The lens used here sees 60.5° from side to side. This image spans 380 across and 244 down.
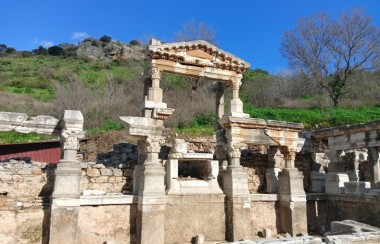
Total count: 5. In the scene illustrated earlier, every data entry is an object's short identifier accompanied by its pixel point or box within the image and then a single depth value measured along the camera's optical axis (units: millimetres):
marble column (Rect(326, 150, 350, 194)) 12578
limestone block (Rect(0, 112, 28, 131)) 8938
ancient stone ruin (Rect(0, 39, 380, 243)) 8664
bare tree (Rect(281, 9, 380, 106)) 28453
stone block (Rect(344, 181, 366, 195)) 11656
